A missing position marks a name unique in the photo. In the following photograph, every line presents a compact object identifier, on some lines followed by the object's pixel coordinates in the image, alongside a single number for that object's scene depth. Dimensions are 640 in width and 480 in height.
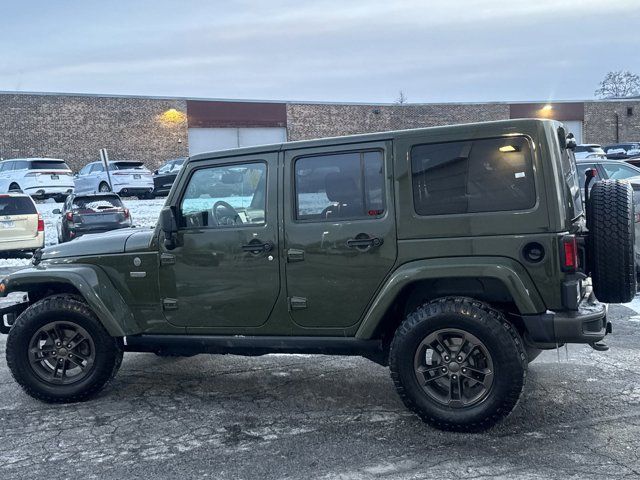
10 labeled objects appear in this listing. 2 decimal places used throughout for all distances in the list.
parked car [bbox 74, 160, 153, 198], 28.58
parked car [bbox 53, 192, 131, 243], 17.25
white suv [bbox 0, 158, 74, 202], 26.36
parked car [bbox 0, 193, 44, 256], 15.08
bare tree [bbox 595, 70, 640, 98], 86.94
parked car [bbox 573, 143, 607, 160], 32.56
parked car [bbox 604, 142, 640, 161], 38.47
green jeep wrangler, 4.50
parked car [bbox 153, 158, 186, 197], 29.85
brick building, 38.56
